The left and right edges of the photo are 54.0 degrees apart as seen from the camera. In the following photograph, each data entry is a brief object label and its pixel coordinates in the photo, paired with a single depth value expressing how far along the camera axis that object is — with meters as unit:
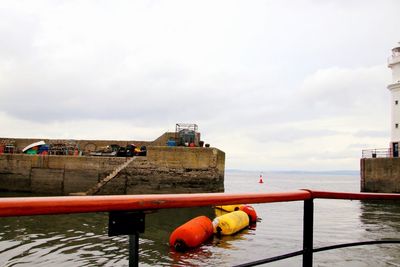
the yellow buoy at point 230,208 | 16.85
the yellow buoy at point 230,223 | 13.38
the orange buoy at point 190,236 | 10.84
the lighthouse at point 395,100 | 36.49
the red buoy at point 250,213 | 16.38
